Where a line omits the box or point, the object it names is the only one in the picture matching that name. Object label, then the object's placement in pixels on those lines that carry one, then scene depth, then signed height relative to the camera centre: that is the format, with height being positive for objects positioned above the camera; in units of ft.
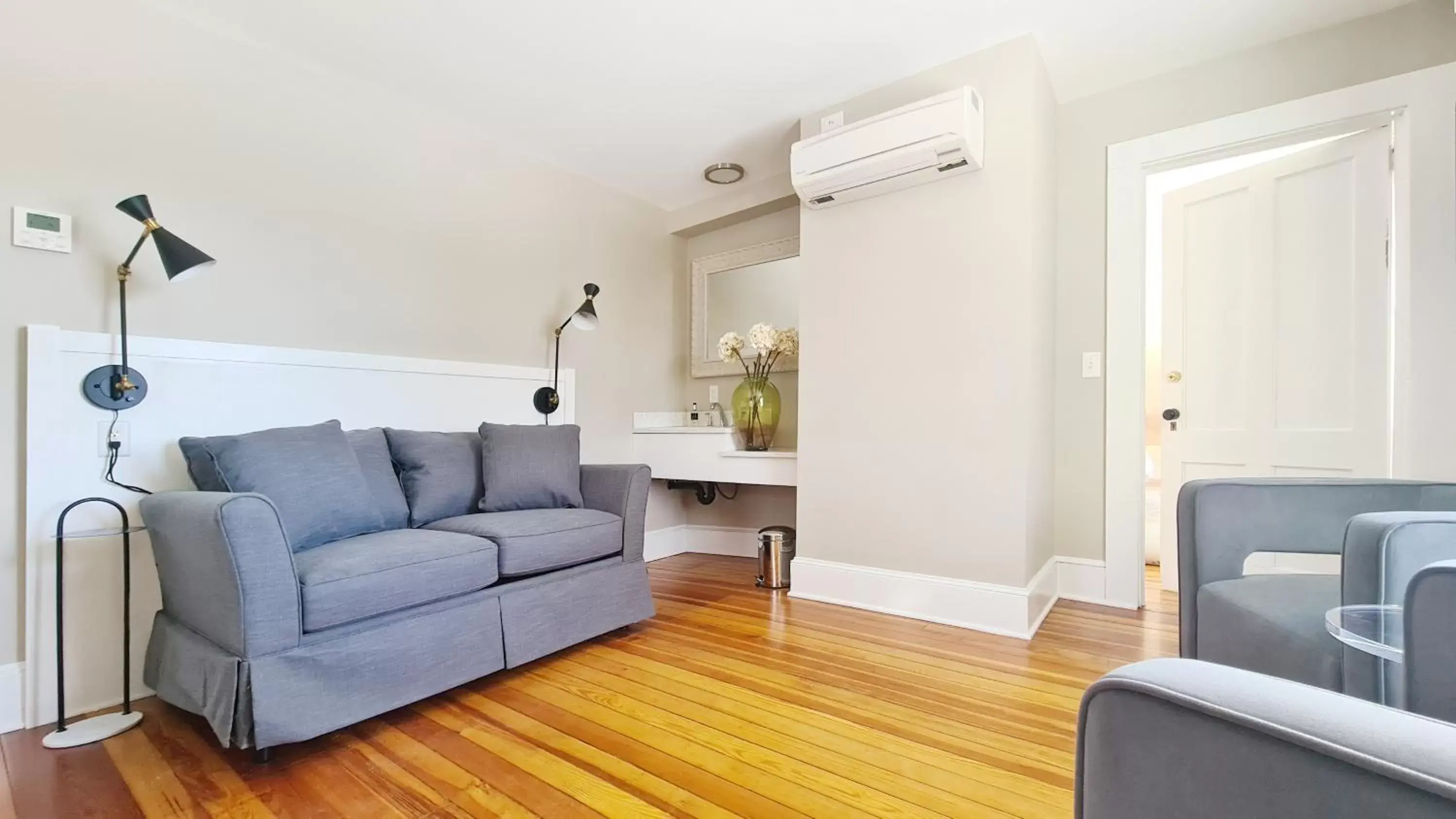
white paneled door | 7.52 +1.27
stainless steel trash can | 10.16 -2.60
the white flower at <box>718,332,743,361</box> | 11.77 +1.21
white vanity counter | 10.30 -0.94
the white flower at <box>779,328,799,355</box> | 11.31 +1.27
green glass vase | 11.34 -0.15
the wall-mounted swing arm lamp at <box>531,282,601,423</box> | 10.28 +1.41
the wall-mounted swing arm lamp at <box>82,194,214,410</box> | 5.87 +1.33
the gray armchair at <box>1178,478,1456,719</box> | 2.26 -0.96
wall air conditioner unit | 7.58 +3.48
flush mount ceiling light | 11.28 +4.53
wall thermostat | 5.83 +1.74
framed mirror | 12.09 +2.40
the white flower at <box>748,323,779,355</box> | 11.07 +1.30
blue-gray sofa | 4.89 -1.68
